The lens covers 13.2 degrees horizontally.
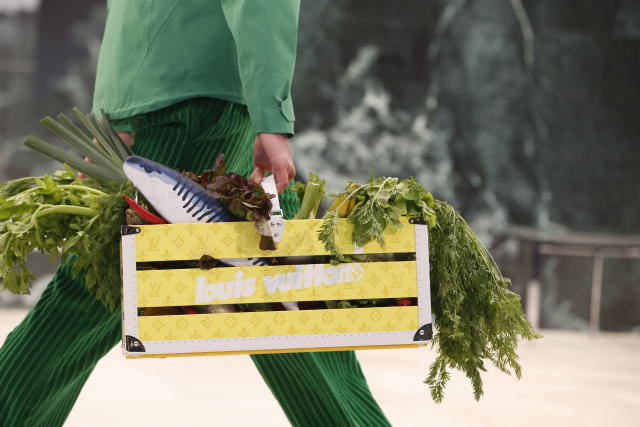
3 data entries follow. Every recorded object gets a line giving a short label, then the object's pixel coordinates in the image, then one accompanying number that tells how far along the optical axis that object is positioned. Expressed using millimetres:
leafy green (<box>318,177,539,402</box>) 4695
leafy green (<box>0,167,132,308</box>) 4650
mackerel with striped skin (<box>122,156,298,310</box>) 4626
